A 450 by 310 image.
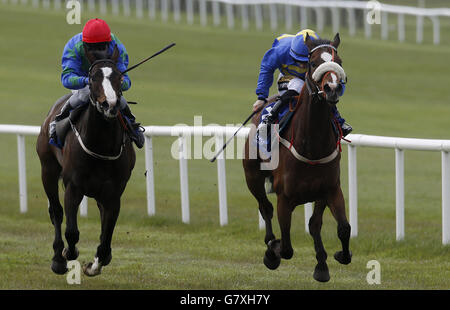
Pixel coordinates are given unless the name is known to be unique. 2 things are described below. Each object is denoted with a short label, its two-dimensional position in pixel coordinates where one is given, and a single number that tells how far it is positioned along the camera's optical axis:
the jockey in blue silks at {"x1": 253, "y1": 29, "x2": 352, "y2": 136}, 15.11
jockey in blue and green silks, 14.87
